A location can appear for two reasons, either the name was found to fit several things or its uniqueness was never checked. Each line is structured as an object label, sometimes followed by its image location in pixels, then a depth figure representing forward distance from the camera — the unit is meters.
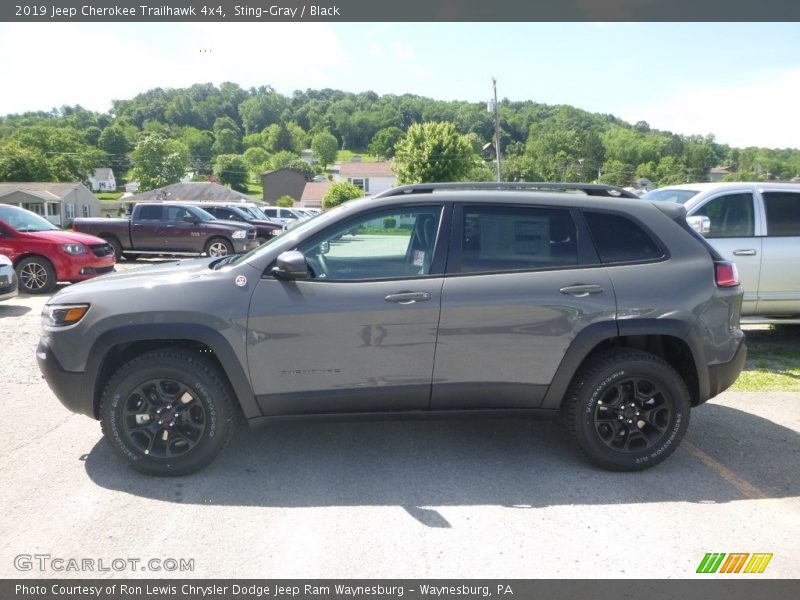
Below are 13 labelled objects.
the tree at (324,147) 142.62
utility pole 37.09
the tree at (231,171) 122.88
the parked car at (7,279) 9.88
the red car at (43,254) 11.80
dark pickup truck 18.03
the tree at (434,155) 63.15
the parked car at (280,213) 35.44
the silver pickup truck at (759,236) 7.40
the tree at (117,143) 123.81
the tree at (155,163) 101.81
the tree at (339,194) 57.62
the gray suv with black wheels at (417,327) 4.07
